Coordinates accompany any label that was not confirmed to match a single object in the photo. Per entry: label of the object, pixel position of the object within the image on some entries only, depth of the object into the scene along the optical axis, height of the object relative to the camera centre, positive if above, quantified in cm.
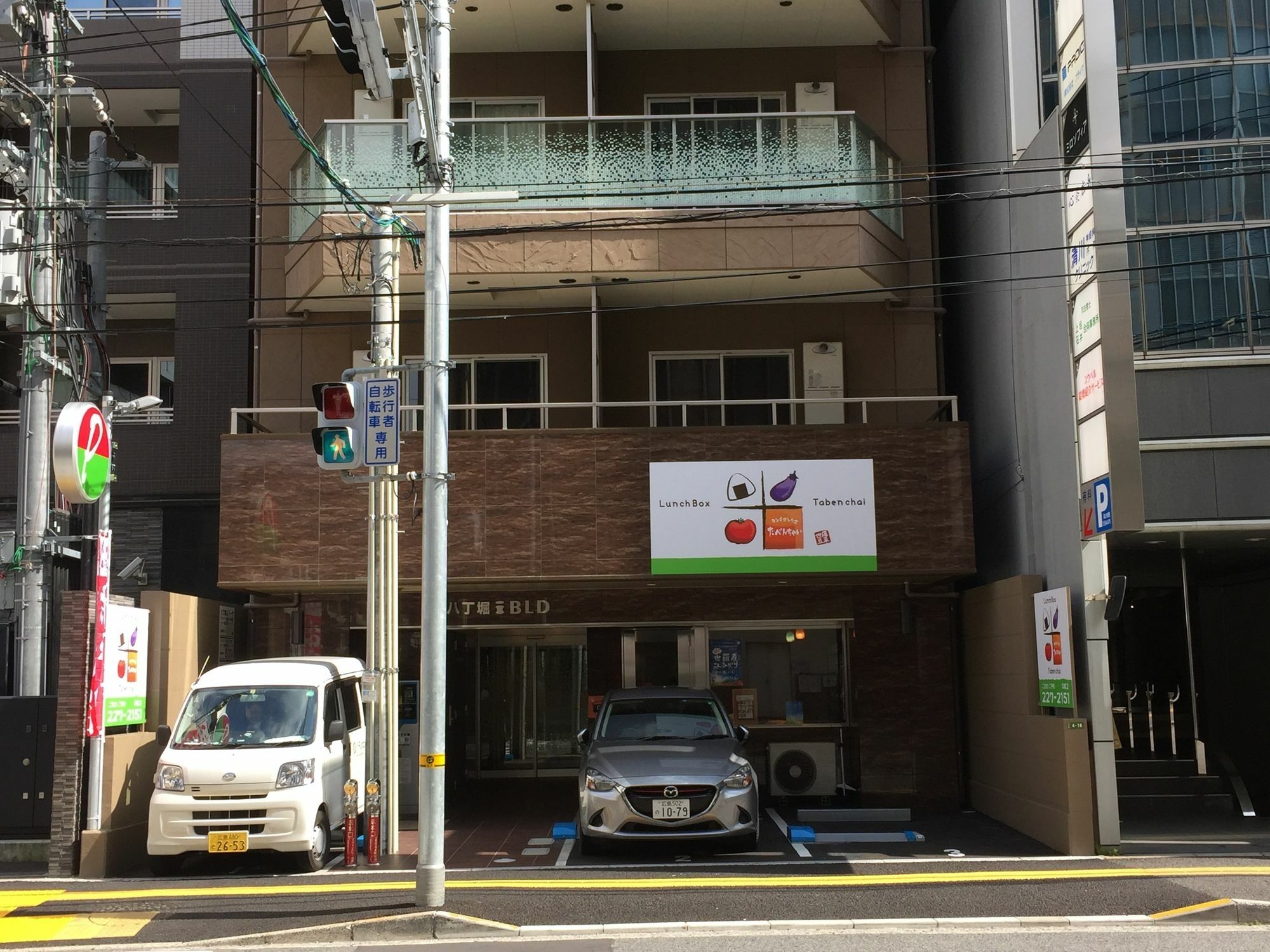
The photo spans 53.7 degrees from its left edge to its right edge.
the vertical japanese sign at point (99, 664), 1305 -14
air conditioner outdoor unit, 1789 -188
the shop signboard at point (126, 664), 1351 -15
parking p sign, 1269 +128
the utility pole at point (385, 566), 1365 +87
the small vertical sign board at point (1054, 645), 1312 -13
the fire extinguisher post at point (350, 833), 1318 -195
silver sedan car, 1297 -159
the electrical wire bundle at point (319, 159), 1033 +507
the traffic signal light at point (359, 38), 901 +443
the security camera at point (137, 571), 1877 +119
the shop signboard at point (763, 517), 1602 +154
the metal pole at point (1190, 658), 1717 -37
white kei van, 1266 -121
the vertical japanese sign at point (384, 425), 1348 +235
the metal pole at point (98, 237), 1495 +528
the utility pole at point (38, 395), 1492 +310
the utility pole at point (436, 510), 1054 +115
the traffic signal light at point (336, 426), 1196 +211
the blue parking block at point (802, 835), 1412 -221
